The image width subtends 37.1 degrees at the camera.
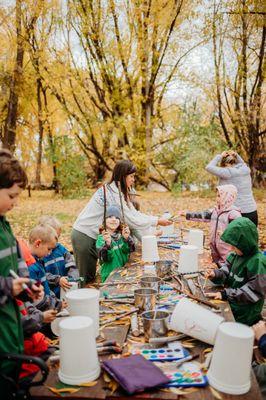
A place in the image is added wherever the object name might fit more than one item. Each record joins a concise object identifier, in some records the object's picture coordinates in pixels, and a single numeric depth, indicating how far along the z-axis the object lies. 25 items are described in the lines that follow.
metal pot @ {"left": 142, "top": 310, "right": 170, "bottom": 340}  2.29
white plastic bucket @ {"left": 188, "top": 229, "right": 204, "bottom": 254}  4.47
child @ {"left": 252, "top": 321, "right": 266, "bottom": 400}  2.49
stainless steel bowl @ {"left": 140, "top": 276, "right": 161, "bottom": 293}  2.90
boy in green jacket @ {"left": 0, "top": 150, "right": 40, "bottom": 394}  1.85
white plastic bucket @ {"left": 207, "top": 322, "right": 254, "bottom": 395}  1.81
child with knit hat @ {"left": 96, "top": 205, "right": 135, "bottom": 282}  4.30
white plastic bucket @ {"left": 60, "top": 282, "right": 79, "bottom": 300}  3.37
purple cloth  1.81
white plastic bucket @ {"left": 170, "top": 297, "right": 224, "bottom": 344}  2.19
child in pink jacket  4.39
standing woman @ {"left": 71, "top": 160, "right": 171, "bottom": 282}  4.85
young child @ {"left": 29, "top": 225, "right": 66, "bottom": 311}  3.44
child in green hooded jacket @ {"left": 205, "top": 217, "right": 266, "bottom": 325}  3.04
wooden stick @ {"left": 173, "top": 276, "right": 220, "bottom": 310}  2.76
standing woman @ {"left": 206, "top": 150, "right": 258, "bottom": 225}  5.99
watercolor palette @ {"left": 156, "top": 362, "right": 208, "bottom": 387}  1.86
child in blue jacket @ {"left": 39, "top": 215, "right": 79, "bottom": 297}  3.88
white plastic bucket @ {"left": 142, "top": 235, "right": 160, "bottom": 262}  3.96
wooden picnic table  1.78
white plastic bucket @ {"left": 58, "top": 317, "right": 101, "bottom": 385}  1.89
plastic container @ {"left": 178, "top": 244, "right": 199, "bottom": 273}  3.55
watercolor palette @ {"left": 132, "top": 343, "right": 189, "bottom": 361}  2.09
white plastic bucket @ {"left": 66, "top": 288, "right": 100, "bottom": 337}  2.31
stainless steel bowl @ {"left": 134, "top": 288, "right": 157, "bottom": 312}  2.68
